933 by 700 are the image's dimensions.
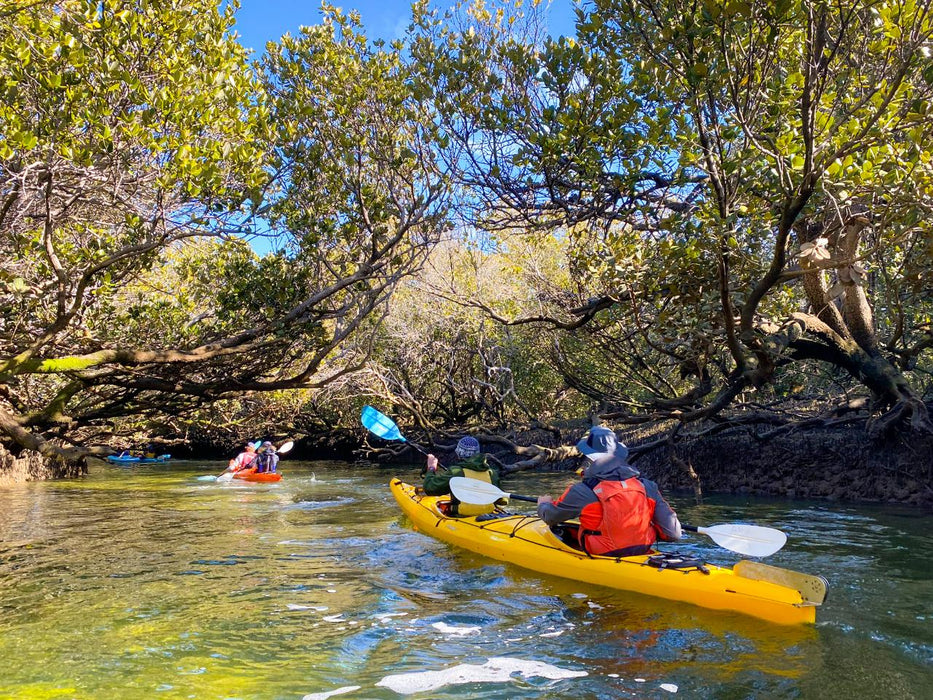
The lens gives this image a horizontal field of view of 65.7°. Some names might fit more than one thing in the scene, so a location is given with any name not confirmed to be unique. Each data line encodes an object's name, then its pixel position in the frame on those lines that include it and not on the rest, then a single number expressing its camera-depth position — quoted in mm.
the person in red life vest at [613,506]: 5355
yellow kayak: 4555
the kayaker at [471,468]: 7569
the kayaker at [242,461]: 15414
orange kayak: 14492
